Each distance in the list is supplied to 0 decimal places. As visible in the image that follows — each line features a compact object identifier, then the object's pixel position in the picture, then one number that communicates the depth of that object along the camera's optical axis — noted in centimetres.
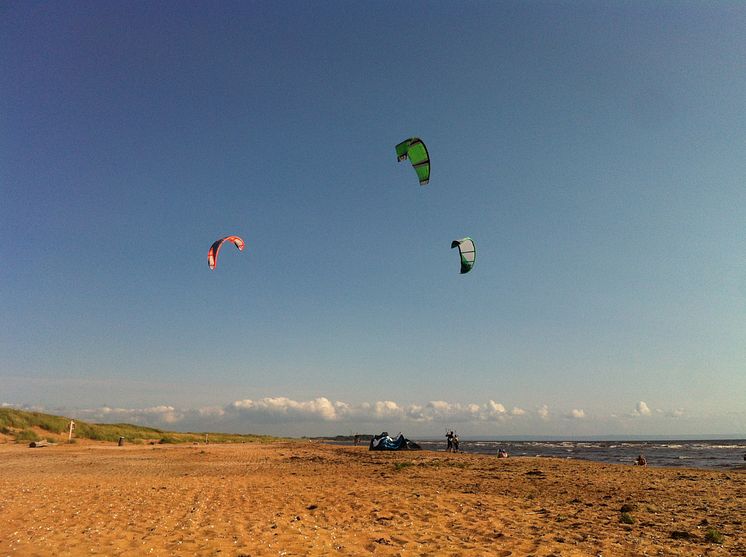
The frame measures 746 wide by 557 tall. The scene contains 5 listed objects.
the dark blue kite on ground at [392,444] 3697
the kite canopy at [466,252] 2256
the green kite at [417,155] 1910
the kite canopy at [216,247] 2565
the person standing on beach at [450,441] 3775
